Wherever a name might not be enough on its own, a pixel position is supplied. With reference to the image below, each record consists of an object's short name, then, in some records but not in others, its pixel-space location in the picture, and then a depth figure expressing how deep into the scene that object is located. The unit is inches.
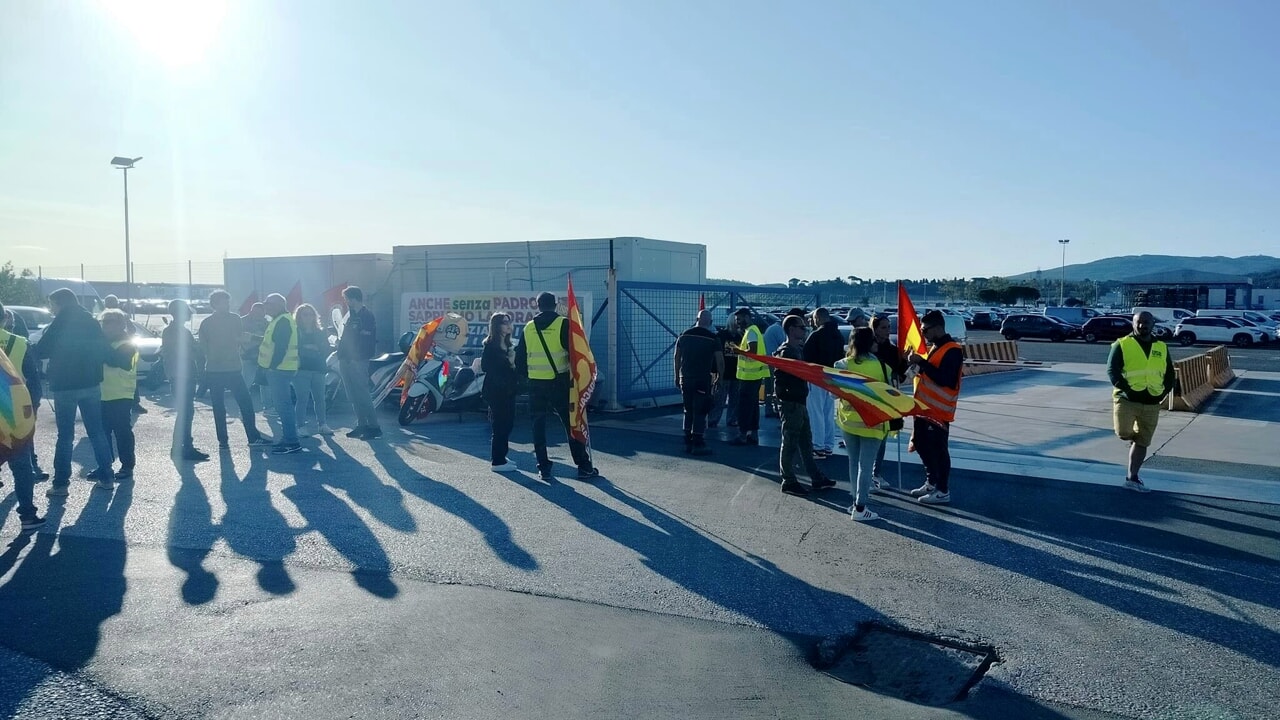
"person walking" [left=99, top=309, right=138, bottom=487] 336.5
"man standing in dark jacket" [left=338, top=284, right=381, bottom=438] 446.6
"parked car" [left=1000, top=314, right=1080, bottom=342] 1828.2
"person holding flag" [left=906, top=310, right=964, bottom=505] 313.4
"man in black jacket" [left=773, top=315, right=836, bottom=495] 327.0
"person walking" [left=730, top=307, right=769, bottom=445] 439.8
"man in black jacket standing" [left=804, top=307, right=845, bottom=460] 333.7
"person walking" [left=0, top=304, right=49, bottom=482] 309.1
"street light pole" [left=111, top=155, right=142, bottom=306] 1050.7
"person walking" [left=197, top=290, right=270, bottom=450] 411.2
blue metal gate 576.9
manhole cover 171.8
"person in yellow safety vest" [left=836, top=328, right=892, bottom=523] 293.0
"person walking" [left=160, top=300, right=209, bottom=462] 407.8
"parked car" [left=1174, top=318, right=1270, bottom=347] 1599.4
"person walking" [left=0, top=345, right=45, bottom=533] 278.8
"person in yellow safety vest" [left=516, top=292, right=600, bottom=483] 358.9
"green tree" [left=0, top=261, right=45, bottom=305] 1219.2
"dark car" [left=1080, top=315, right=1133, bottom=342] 1733.5
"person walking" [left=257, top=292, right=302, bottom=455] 416.2
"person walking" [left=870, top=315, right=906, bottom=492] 335.6
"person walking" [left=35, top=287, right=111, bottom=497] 315.9
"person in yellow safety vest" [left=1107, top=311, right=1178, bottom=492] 330.6
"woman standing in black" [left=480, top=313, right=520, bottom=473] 374.9
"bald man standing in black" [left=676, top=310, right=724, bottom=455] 405.1
